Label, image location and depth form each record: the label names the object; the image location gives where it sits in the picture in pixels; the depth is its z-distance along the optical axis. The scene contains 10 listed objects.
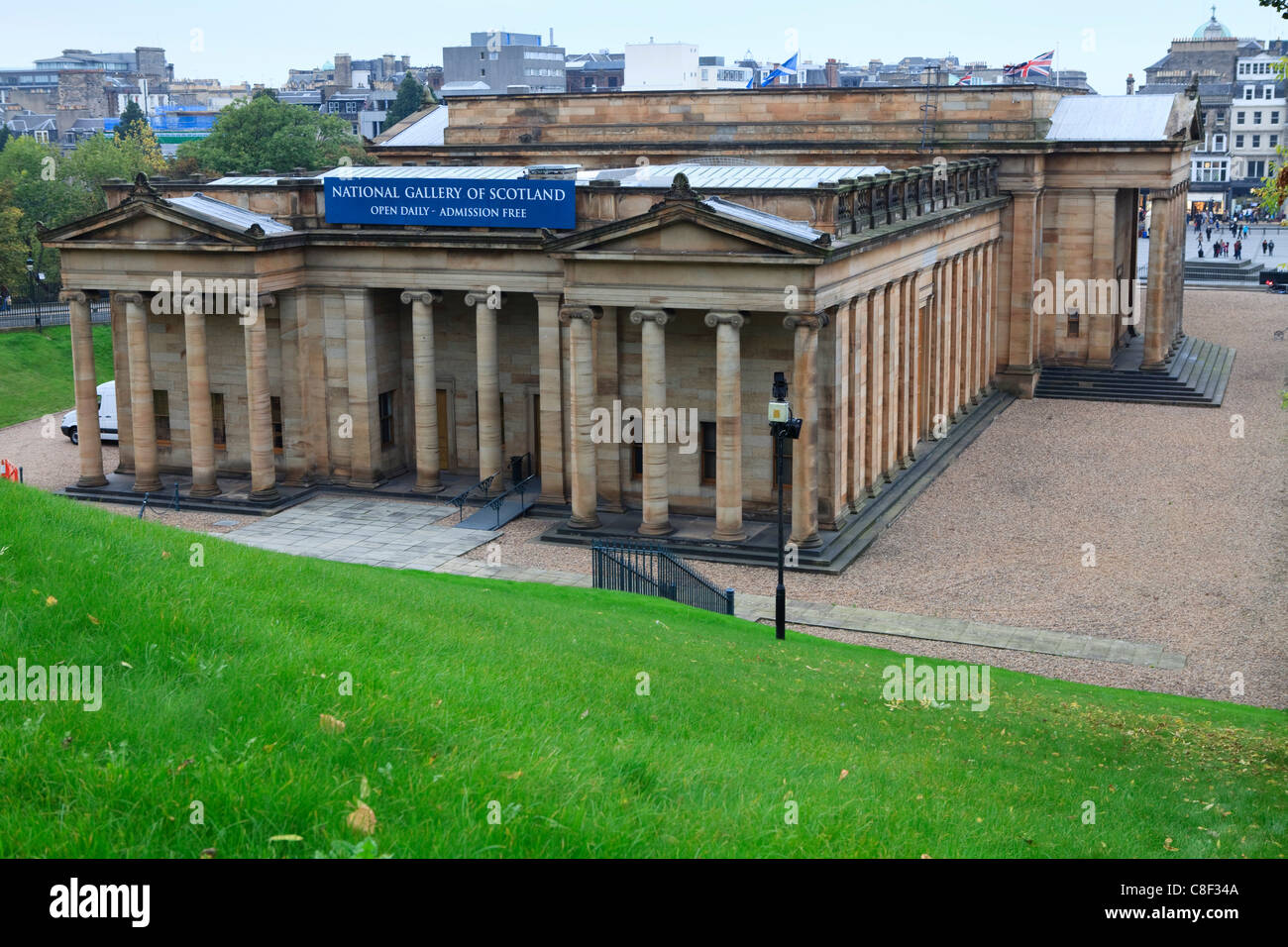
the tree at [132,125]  172.82
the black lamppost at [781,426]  30.53
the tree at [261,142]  114.81
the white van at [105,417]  56.75
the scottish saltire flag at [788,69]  67.45
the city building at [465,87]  174.43
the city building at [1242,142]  180.00
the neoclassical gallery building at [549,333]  39.91
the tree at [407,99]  171.88
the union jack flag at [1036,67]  65.44
